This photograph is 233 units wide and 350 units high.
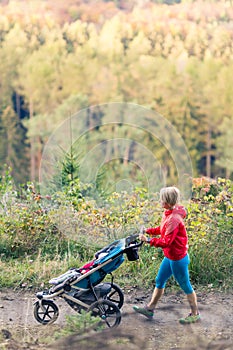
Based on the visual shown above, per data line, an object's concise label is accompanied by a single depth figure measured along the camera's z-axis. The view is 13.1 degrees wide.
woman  6.53
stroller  6.52
